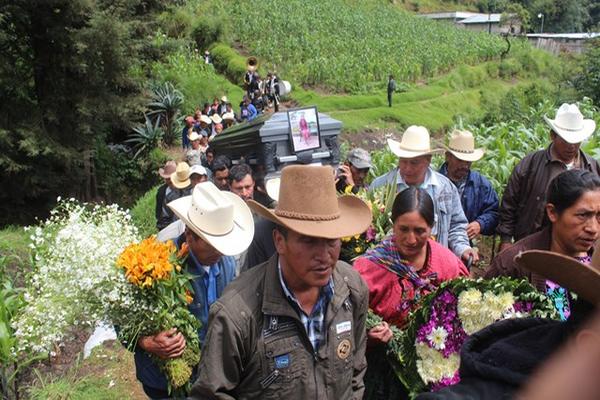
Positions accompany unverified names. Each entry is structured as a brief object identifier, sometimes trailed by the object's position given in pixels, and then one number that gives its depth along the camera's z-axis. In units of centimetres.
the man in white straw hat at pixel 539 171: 471
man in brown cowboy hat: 225
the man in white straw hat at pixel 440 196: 445
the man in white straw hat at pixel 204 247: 306
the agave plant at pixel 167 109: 1903
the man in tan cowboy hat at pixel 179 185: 635
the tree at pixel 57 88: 1284
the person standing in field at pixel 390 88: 2483
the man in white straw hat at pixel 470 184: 530
